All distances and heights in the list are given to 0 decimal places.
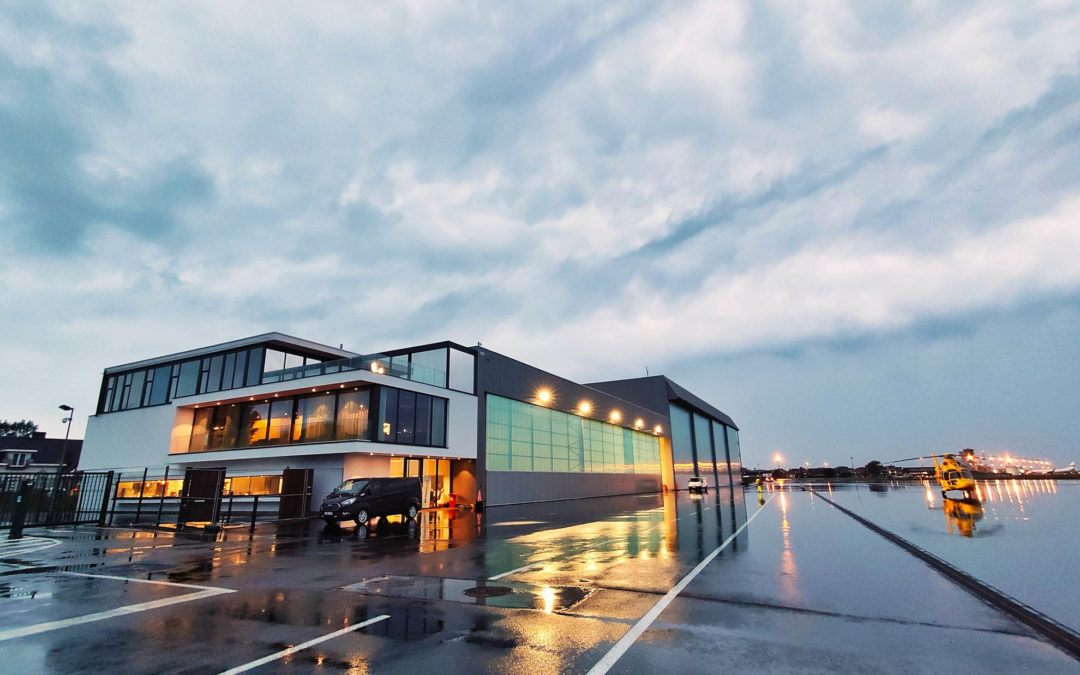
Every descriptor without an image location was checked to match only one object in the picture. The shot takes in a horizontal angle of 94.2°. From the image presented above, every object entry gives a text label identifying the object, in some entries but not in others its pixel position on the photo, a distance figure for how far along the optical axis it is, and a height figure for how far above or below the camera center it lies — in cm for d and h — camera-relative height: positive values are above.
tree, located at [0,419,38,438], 9339 +891
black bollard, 1658 -140
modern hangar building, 2819 +326
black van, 2059 -125
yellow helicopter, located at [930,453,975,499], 3053 -83
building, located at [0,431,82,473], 5669 +241
